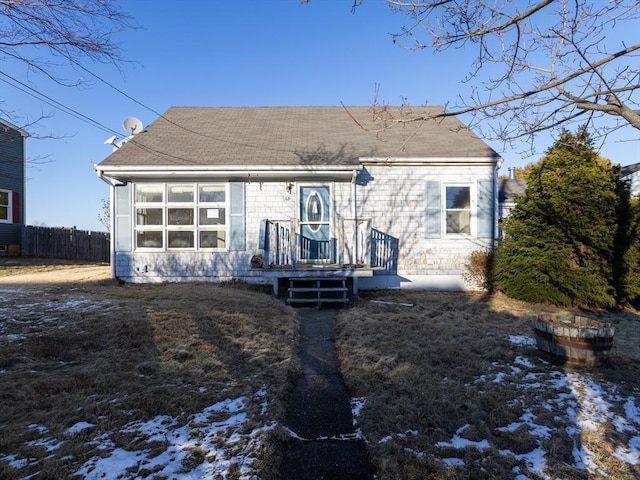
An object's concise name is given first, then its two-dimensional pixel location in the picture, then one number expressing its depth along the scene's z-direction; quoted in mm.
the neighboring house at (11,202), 18406
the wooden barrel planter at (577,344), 4273
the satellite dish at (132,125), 11156
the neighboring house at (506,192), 12281
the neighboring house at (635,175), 12852
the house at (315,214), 9852
